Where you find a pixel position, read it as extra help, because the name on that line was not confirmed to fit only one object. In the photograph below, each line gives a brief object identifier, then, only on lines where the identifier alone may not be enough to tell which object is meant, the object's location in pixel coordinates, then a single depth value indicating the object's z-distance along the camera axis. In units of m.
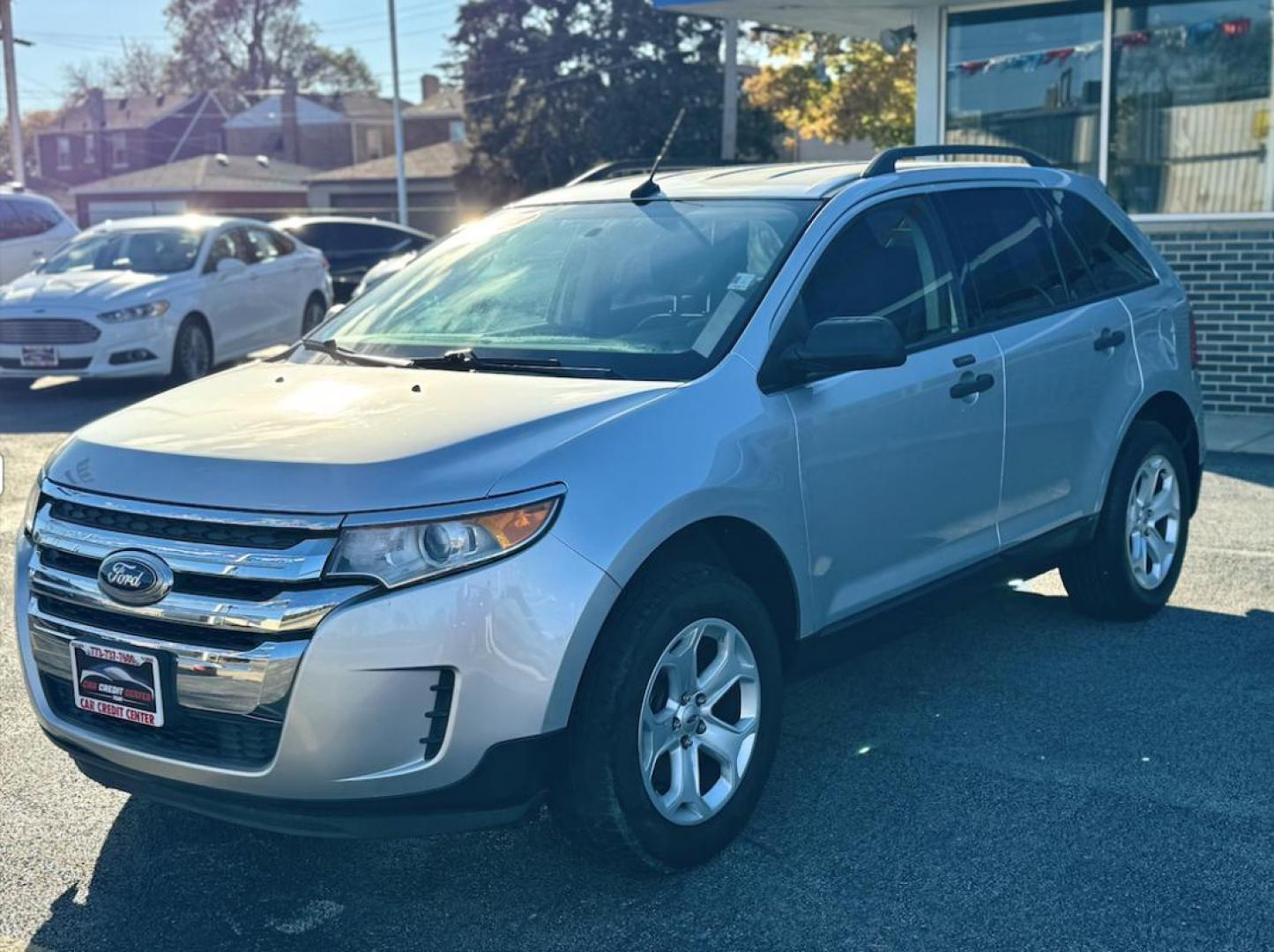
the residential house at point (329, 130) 68.88
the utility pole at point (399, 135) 43.97
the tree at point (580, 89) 45.53
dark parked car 22.19
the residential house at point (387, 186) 53.41
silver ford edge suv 3.28
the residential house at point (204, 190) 55.84
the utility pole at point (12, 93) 31.39
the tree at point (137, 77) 87.94
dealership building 11.38
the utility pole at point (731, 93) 30.52
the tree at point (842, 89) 24.72
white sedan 12.61
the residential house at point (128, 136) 73.88
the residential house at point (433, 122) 64.06
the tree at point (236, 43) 81.69
